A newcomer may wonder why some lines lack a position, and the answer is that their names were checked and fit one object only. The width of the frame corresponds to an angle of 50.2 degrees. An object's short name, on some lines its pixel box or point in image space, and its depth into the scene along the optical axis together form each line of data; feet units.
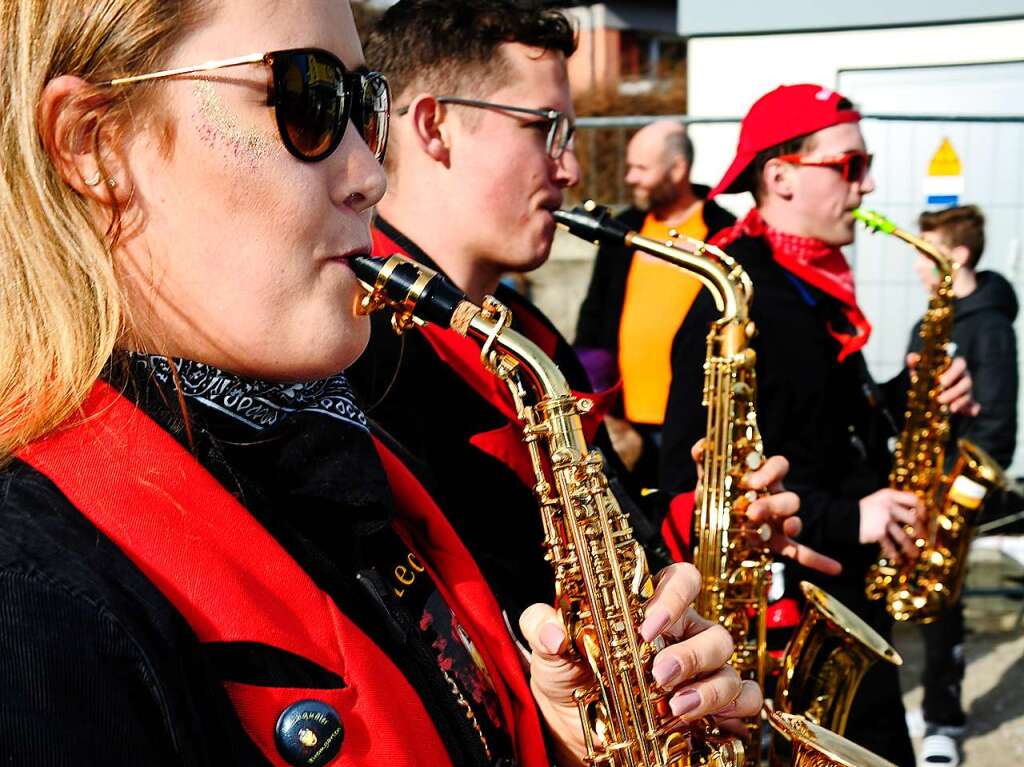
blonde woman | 3.68
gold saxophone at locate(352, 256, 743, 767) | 5.49
